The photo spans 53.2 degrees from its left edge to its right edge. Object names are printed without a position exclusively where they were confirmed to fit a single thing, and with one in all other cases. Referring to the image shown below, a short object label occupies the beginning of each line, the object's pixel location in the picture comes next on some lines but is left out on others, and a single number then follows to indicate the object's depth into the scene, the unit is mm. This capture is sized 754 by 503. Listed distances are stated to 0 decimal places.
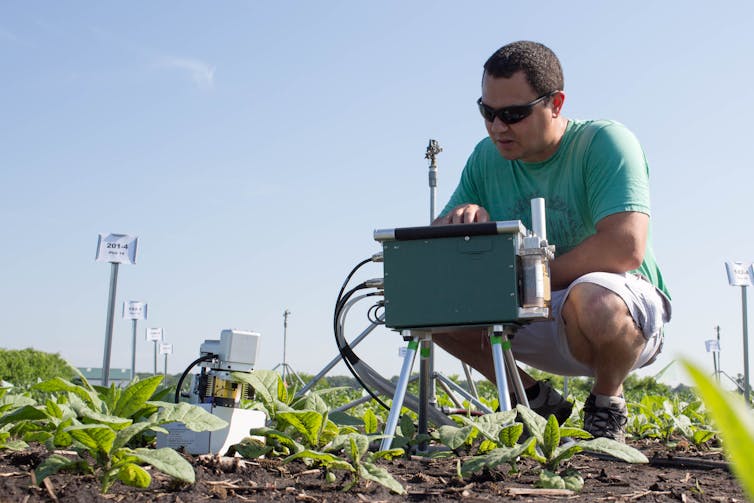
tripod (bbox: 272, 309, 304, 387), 11543
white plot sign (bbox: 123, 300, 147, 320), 11109
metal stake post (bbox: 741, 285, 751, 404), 9430
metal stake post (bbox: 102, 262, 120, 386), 5629
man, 2727
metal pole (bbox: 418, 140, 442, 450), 2547
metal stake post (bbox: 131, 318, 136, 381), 12558
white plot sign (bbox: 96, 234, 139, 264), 6234
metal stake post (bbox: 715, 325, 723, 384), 16250
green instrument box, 2309
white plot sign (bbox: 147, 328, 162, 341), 14289
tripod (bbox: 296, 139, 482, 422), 2562
